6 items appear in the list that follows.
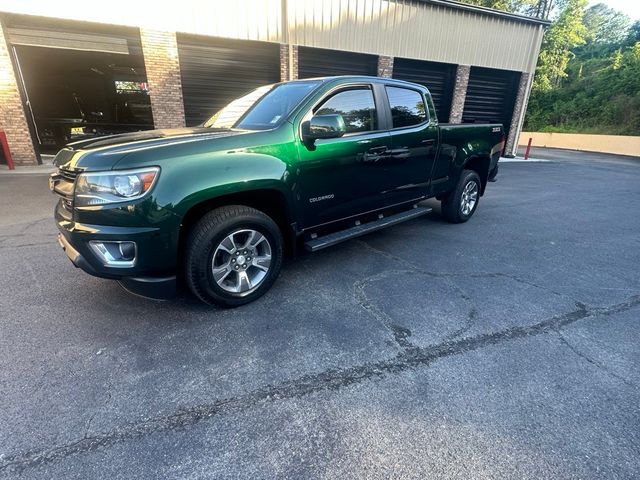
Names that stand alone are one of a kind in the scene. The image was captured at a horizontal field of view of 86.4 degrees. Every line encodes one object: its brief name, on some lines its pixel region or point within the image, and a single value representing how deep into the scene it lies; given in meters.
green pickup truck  2.47
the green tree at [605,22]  46.56
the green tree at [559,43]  31.45
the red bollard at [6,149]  9.20
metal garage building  9.26
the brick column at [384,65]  12.13
